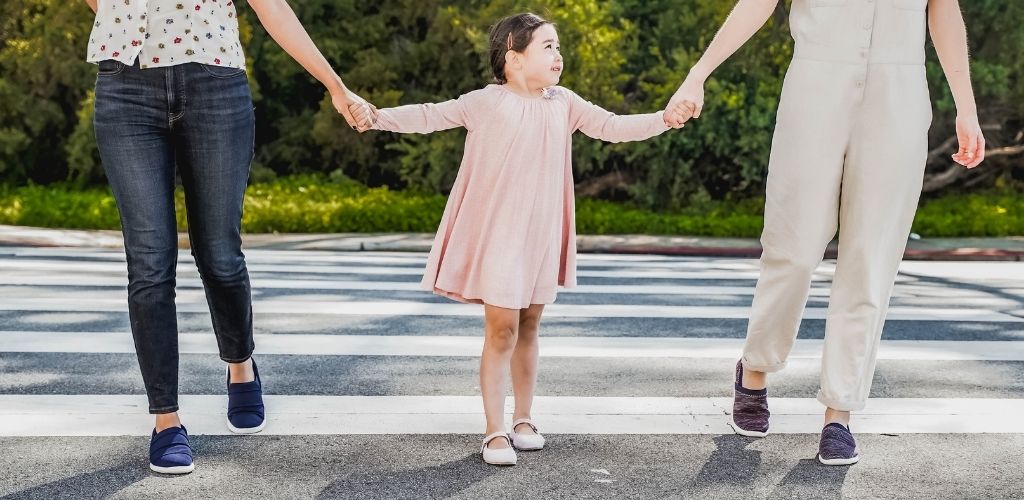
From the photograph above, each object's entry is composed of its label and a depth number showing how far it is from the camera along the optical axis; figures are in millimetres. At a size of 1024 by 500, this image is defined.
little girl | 3977
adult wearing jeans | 3740
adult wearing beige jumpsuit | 3871
